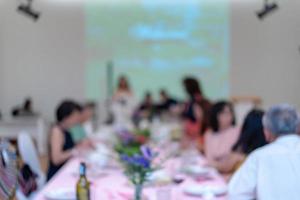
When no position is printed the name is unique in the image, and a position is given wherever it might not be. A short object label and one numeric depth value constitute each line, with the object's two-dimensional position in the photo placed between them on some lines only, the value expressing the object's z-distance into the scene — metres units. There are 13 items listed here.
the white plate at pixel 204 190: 2.41
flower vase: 2.18
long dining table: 2.37
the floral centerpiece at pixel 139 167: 2.08
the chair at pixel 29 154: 3.46
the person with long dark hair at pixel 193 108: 5.08
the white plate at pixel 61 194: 2.28
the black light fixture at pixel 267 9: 3.39
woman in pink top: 3.73
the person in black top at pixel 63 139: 3.68
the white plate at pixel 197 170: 2.98
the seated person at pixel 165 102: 7.89
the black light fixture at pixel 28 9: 3.71
